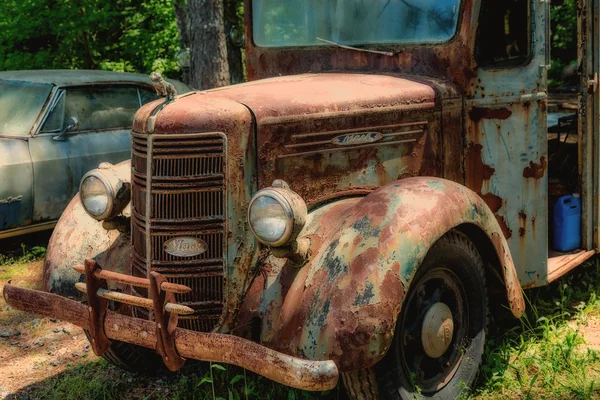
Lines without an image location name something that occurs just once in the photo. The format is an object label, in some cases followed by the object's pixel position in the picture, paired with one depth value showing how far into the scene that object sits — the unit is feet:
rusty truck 10.78
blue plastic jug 16.16
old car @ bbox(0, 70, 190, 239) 23.24
